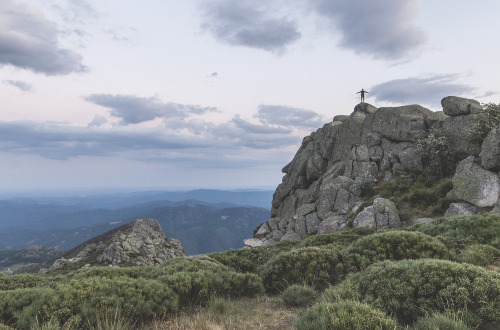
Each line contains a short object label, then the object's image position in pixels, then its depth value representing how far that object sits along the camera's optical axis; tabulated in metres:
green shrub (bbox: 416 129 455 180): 30.92
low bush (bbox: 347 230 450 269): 11.81
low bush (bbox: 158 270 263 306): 9.88
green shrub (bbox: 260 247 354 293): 11.26
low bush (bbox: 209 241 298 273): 17.12
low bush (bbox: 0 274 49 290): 12.55
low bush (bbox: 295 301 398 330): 5.51
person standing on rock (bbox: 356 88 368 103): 52.95
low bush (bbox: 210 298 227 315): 8.60
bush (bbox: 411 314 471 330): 5.44
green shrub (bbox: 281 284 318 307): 9.03
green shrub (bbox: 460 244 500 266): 11.12
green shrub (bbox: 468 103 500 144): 27.03
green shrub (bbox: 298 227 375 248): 18.13
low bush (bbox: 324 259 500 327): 6.38
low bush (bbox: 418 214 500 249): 14.31
